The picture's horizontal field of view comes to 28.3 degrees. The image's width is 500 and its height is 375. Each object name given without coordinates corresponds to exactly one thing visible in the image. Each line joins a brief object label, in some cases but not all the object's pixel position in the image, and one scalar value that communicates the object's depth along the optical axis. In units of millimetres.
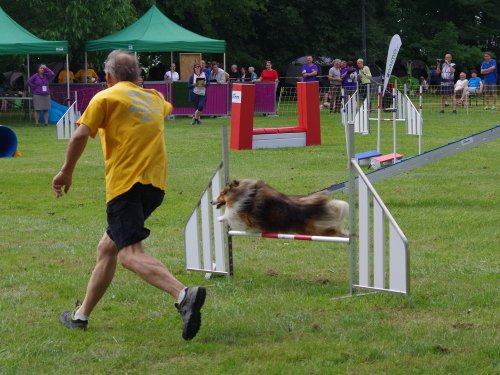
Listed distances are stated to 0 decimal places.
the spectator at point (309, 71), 31984
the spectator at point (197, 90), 27711
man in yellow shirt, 5797
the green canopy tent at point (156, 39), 30188
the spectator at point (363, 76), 30984
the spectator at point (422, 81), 42003
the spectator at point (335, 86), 31828
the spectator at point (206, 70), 30750
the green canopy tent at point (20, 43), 27188
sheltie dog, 7309
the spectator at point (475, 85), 31869
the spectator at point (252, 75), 36950
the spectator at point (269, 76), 32219
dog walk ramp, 10555
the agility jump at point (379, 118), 14465
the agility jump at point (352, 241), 6582
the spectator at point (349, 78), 30866
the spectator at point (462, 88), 31394
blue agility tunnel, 18766
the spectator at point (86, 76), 32875
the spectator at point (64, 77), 32625
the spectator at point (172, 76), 32125
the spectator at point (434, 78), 35875
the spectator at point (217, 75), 31531
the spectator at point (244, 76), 36225
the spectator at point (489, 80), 31328
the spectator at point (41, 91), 28344
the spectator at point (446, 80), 31812
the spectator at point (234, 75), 36425
